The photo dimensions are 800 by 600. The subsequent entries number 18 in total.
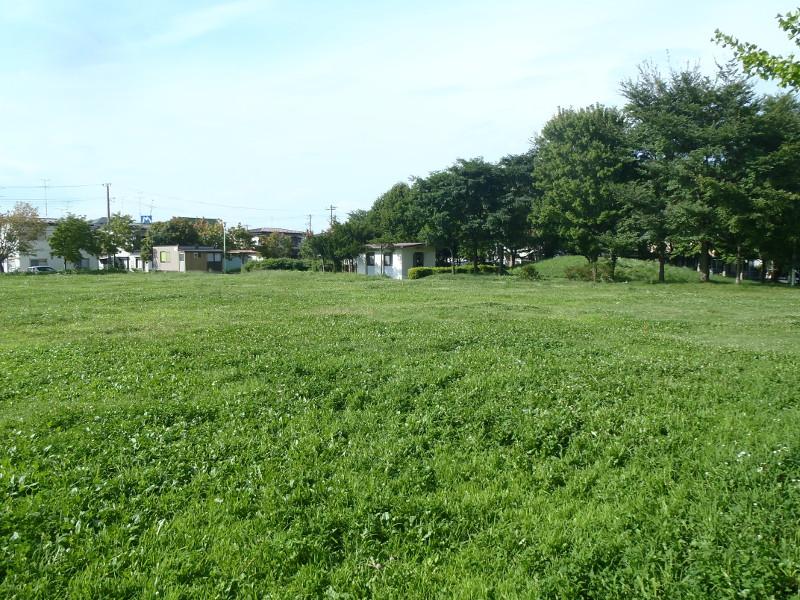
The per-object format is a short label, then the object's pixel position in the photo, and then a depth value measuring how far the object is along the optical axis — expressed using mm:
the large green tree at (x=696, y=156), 31281
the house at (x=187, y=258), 65062
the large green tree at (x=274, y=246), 75562
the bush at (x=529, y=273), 43312
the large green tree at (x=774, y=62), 7895
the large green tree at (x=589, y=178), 38438
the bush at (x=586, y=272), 40000
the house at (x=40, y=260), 71125
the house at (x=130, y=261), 75906
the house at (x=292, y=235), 86950
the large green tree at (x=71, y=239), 53250
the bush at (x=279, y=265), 62062
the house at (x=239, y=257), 74625
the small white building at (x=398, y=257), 53719
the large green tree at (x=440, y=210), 48250
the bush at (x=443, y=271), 49531
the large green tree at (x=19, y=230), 52812
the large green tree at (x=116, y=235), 58281
